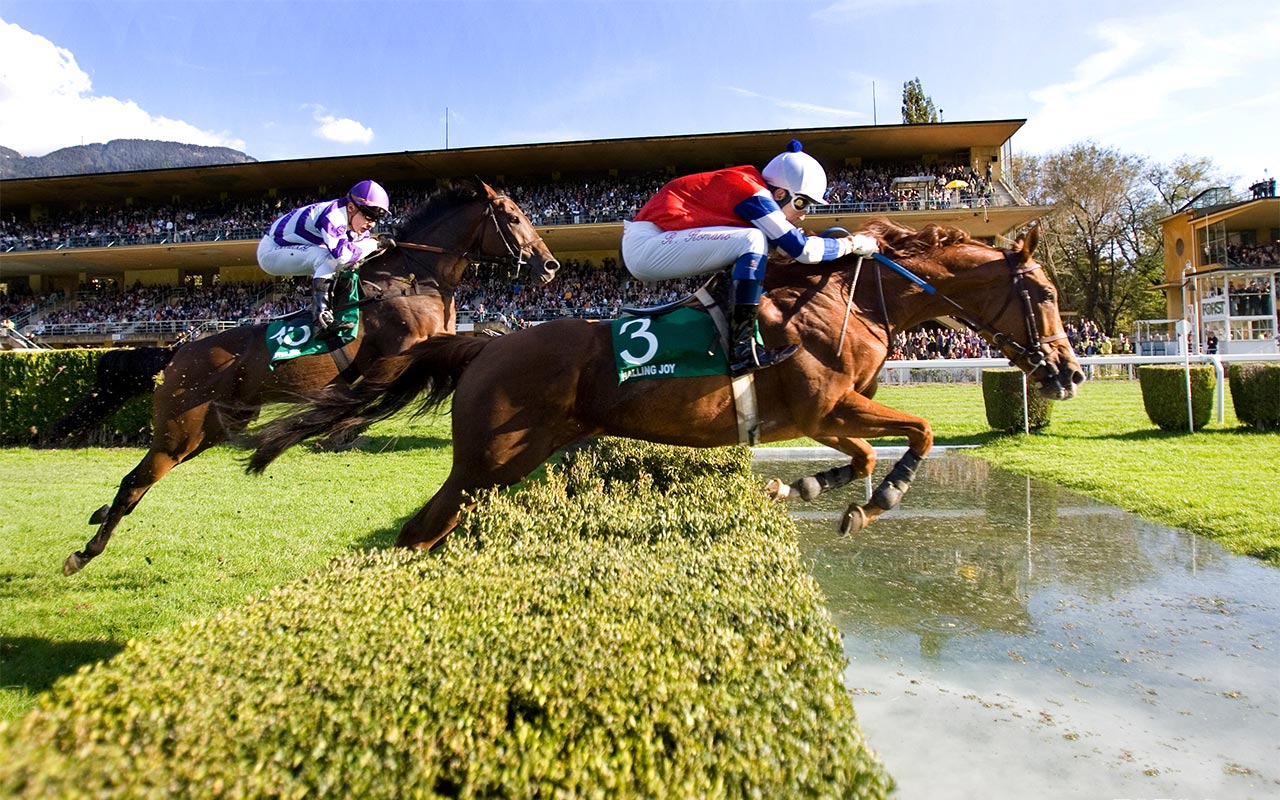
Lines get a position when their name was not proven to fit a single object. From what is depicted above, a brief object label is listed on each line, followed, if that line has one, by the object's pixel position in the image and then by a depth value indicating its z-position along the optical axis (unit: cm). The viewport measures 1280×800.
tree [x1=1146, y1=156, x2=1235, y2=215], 3816
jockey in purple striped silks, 488
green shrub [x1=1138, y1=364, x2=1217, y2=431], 1011
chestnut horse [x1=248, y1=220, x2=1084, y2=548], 352
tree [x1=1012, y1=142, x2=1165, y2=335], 3650
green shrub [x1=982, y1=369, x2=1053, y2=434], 1048
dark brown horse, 480
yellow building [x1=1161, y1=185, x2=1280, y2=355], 2738
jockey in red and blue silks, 348
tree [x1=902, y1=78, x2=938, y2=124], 3506
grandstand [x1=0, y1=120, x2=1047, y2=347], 2472
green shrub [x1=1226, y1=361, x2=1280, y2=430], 964
